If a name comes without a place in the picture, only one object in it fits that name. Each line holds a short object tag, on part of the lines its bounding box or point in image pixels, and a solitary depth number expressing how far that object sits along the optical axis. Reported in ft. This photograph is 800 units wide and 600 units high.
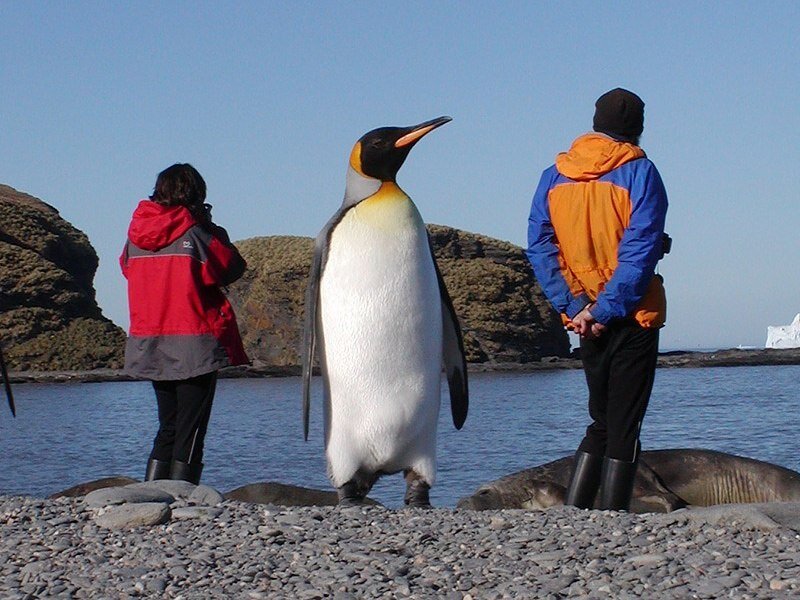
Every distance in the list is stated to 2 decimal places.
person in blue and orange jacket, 25.48
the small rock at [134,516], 24.17
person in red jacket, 31.26
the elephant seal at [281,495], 38.67
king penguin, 29.41
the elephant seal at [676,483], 40.73
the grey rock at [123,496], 25.79
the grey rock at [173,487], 27.22
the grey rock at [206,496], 26.62
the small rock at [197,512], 24.66
